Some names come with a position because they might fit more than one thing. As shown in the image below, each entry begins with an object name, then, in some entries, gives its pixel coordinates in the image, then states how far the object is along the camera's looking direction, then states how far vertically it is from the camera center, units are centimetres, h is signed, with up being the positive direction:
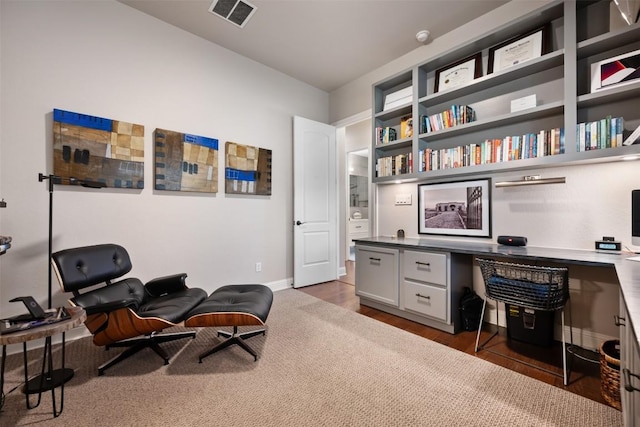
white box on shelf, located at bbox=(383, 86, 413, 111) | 316 +139
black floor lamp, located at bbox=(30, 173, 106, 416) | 156 -101
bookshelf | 196 +109
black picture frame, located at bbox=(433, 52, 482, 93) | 267 +145
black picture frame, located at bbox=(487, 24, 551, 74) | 225 +148
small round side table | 120 -57
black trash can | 213 -89
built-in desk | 88 -30
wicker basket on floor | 147 -91
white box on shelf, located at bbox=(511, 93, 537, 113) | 227 +94
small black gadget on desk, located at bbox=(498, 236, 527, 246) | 234 -24
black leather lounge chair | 174 -64
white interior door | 389 +14
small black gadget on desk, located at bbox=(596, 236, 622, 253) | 198 -23
